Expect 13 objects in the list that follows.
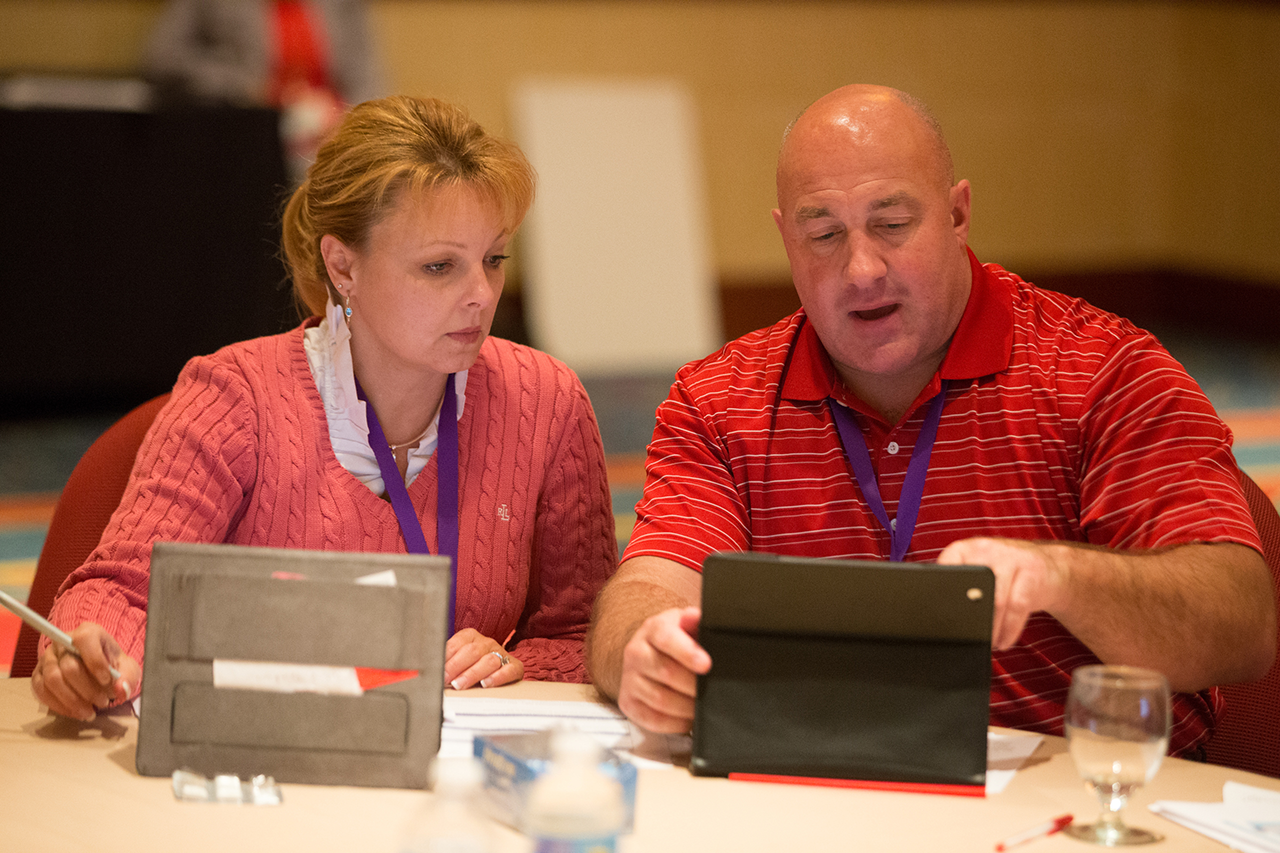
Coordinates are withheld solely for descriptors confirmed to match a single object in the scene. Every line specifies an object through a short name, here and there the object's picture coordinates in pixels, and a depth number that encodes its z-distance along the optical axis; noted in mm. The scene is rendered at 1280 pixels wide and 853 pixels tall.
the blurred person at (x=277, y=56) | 10019
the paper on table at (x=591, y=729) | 3286
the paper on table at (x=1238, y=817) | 3108
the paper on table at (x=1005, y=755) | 3239
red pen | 3100
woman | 3769
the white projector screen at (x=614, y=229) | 12161
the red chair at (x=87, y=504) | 3800
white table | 3097
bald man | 3521
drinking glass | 3094
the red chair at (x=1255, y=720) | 3644
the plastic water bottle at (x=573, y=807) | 2871
